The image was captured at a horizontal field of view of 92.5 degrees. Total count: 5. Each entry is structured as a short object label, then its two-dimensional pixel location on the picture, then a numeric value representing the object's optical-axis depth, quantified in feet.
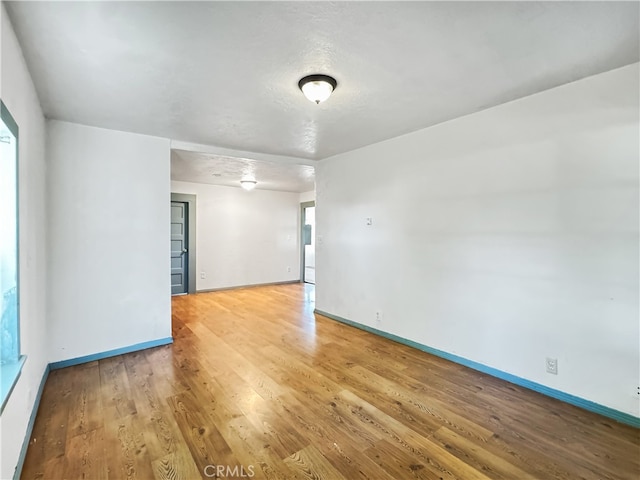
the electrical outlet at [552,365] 7.87
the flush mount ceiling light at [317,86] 7.00
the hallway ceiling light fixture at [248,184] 19.84
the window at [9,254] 5.19
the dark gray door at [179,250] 20.58
